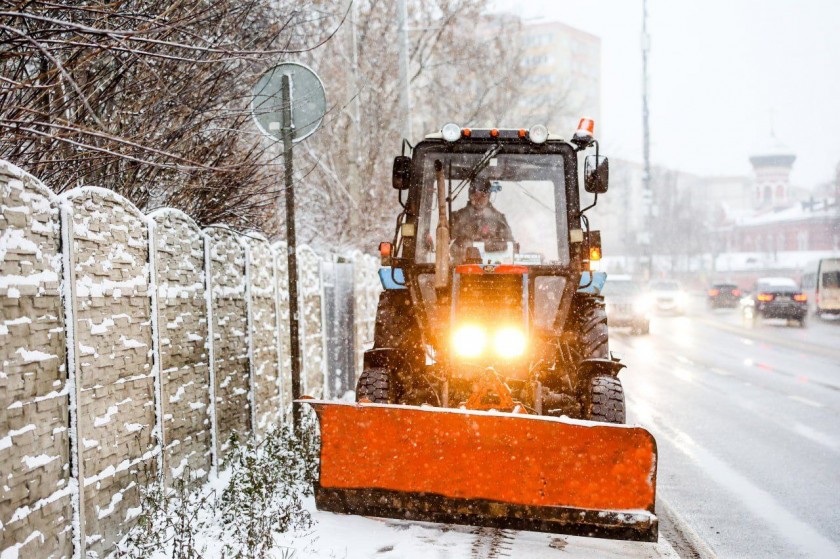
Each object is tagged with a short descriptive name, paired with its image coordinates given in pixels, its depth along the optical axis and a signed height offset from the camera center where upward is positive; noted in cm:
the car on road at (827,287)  3541 -105
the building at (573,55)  11488 +2786
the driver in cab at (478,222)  731 +37
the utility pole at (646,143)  4241 +592
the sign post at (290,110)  733 +132
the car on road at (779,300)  3322 -146
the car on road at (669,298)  3925 -150
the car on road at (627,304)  2809 -125
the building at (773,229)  9281 +395
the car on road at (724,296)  4666 -173
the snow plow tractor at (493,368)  558 -76
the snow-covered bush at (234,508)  518 -157
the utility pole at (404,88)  1759 +354
